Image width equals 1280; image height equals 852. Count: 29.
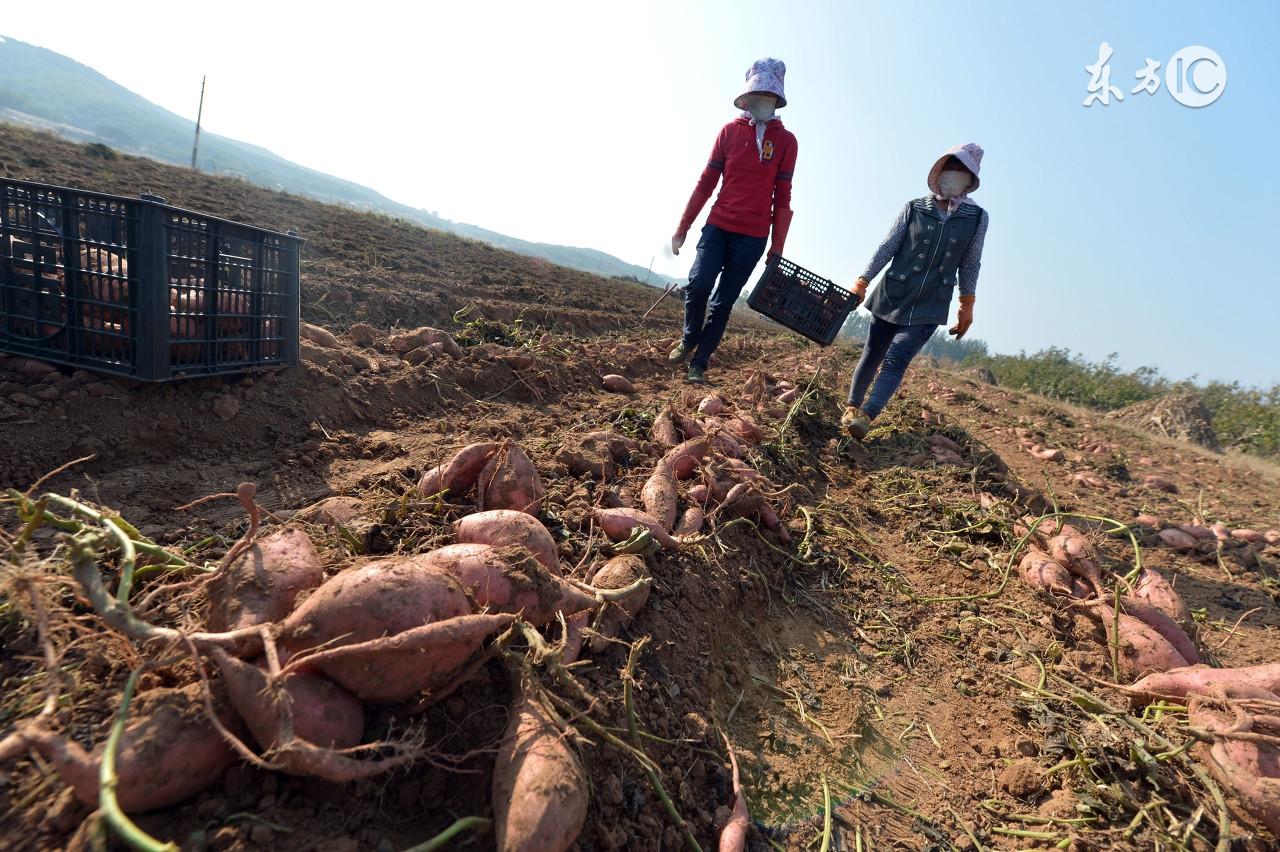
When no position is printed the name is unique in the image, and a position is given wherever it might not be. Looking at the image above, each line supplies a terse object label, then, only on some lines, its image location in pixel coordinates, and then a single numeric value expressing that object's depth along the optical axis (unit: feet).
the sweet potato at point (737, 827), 4.60
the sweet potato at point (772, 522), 9.82
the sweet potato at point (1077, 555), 9.14
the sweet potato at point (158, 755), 3.13
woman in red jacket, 15.44
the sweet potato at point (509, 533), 5.65
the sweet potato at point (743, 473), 9.77
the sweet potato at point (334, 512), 5.94
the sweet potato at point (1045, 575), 9.10
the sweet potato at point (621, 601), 5.75
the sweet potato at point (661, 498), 7.89
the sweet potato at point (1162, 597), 8.37
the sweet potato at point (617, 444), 9.54
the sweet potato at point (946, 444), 15.83
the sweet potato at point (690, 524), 7.97
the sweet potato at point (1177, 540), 13.65
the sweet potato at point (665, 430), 10.71
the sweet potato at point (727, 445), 10.59
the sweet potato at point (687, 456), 9.52
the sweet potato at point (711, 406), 13.28
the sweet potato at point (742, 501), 9.29
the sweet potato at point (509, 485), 6.86
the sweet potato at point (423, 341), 14.17
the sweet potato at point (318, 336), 12.62
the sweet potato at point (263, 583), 4.28
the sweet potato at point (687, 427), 10.73
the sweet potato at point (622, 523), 7.07
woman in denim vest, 14.25
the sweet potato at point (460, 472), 6.93
